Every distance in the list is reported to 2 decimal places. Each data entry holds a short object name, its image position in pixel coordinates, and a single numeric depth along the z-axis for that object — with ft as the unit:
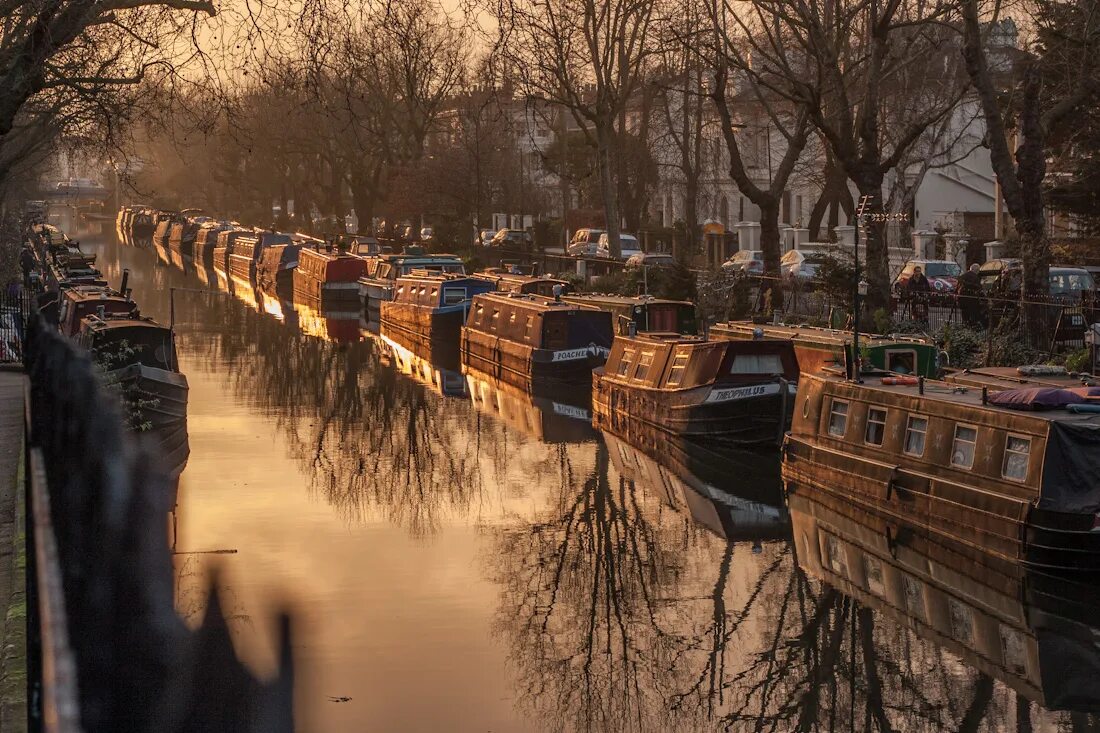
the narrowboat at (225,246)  309.22
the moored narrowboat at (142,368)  104.06
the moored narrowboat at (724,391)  99.30
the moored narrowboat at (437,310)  169.78
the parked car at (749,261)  163.12
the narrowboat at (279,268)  253.24
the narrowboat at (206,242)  338.95
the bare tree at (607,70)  168.04
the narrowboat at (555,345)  135.13
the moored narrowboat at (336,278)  222.69
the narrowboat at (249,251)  280.31
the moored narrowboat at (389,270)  197.57
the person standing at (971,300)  122.42
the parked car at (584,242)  248.52
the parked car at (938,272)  167.32
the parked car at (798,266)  164.25
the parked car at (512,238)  266.77
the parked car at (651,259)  211.20
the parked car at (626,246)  236.22
